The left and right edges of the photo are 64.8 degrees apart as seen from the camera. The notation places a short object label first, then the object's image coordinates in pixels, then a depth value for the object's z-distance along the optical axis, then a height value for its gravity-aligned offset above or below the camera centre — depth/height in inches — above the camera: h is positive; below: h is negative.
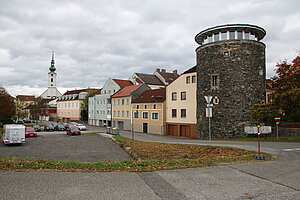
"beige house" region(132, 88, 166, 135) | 1610.5 -10.5
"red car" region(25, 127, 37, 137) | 1257.6 -119.0
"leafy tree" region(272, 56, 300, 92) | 1203.2 +188.9
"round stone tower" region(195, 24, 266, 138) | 1072.2 +171.0
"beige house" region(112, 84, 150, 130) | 1938.2 +57.0
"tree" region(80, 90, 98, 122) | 2856.8 -9.6
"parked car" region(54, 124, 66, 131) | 1847.9 -133.4
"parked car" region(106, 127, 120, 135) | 1428.4 -125.9
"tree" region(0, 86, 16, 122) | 1502.2 +30.9
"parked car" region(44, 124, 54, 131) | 1796.0 -136.4
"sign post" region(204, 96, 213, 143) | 616.5 -0.7
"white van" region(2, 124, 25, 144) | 887.5 -95.2
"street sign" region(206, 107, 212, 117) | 628.4 -3.4
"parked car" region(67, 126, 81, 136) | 1372.8 -121.0
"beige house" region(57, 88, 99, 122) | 3056.1 +70.6
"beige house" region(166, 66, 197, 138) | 1400.1 +34.3
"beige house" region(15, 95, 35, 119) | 2357.3 -30.9
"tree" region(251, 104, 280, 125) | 933.3 -7.8
